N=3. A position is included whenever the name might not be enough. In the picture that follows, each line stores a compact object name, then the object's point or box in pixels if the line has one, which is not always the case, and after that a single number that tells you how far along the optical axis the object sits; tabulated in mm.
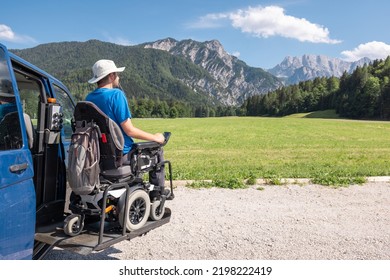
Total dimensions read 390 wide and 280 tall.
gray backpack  3582
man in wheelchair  3725
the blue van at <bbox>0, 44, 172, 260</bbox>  3090
